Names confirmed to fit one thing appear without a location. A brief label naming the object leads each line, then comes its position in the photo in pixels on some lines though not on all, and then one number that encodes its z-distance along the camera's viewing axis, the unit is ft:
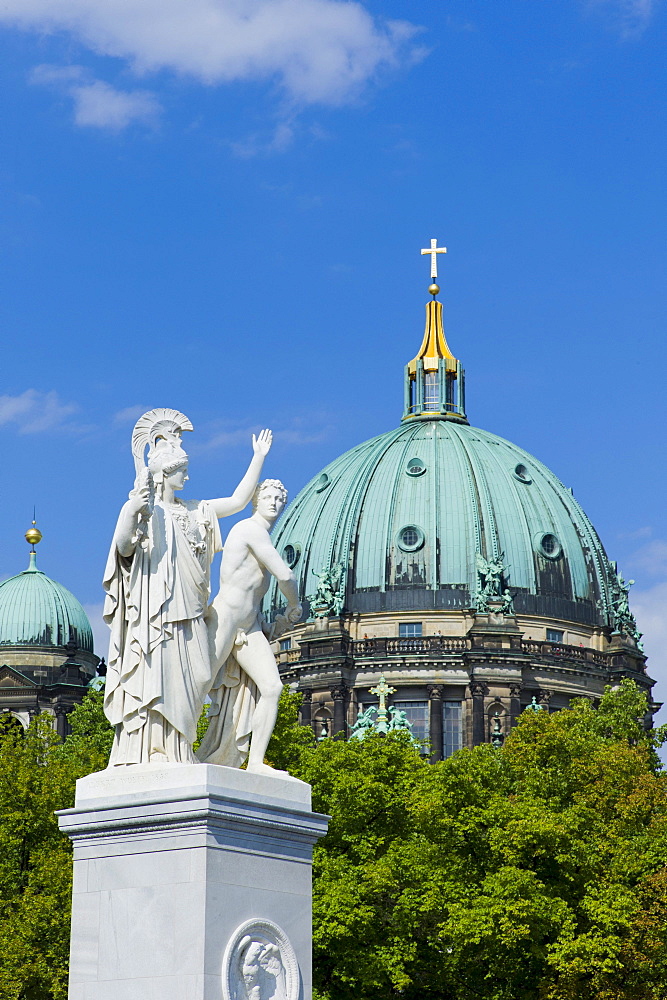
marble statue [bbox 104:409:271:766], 61.57
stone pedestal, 58.34
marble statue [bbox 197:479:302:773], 63.72
